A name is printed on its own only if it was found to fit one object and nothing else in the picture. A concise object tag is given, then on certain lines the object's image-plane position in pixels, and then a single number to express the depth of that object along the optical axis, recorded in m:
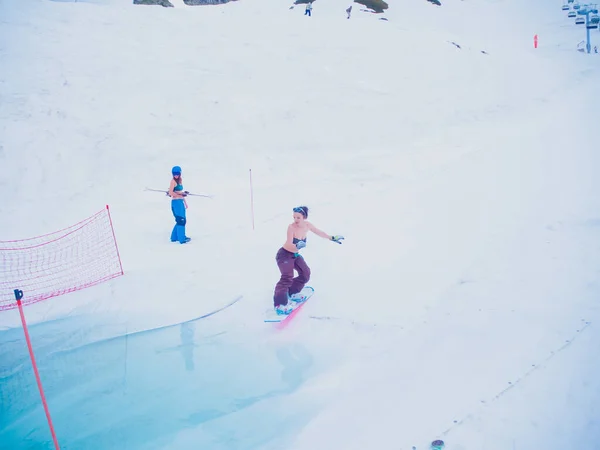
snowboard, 6.45
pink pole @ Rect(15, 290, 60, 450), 4.09
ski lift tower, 28.53
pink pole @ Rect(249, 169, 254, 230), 11.63
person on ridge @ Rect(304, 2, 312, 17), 28.88
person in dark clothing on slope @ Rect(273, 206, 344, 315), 6.39
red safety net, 7.88
